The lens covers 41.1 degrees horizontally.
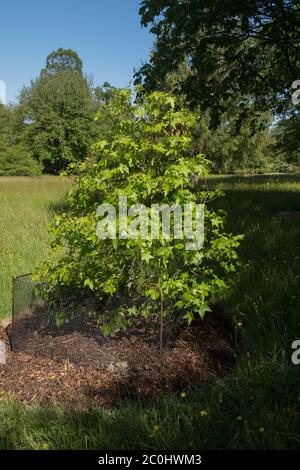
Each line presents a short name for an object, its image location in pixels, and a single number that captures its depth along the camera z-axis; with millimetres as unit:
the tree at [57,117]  46375
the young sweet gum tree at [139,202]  3566
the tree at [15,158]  43219
